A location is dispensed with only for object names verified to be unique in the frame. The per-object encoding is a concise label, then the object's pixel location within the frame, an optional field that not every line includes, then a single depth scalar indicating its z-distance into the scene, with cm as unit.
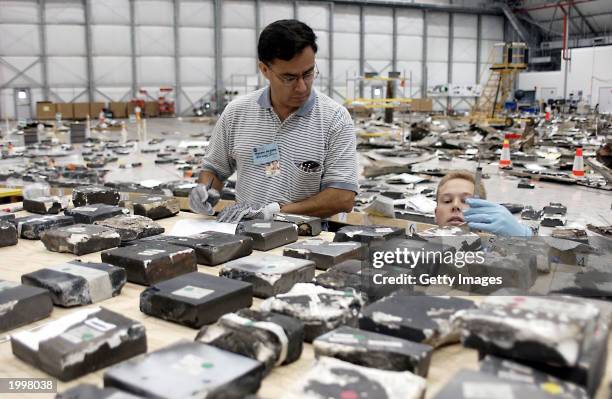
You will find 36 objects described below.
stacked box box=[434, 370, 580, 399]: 80
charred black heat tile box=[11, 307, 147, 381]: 103
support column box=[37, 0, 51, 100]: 1731
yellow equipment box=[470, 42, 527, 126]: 1562
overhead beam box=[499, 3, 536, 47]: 2253
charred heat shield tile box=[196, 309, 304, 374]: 103
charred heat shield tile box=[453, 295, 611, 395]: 85
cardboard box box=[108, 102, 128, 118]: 1807
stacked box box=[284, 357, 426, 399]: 88
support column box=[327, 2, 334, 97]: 2036
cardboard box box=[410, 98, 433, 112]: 2122
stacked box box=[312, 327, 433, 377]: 98
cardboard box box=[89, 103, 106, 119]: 1790
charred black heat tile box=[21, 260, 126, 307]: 137
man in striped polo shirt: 268
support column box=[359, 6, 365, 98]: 2092
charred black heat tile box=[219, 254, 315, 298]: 139
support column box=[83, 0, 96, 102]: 1778
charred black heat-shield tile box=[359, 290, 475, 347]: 108
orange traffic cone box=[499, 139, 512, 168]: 748
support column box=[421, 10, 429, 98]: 2170
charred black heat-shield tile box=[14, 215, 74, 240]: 202
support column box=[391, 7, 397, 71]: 2142
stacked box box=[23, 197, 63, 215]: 249
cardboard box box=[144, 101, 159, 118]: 1856
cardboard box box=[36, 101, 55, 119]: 1709
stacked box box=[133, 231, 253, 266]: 167
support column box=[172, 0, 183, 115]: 1864
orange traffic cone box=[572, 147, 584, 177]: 657
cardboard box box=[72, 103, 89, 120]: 1764
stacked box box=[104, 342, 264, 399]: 88
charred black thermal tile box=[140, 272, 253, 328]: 122
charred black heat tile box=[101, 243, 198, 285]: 150
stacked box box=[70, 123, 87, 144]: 1047
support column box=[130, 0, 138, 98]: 1820
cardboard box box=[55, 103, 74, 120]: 1731
